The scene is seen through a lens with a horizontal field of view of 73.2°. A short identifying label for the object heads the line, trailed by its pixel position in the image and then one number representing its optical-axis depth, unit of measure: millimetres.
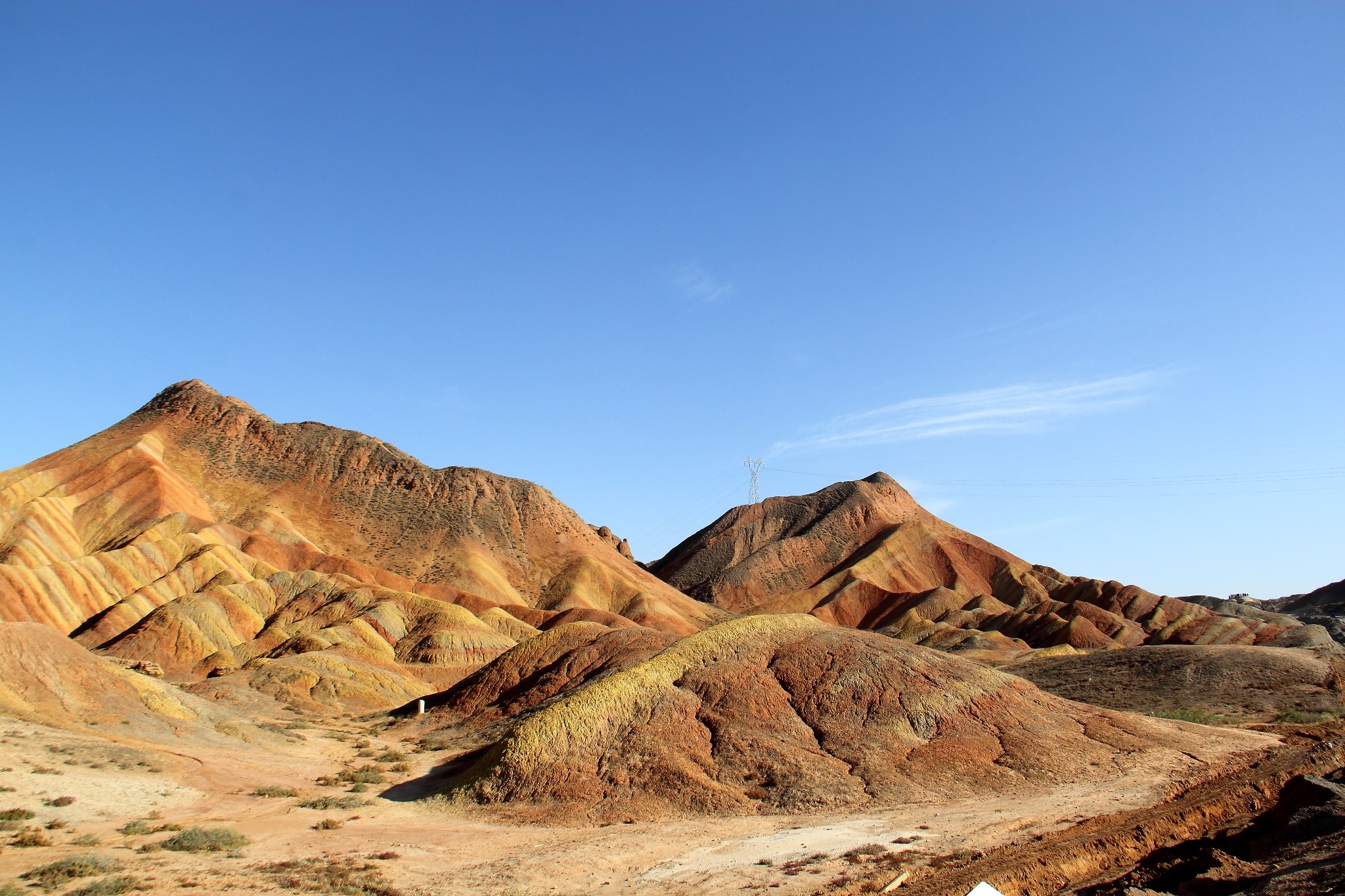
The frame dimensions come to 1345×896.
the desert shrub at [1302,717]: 40312
